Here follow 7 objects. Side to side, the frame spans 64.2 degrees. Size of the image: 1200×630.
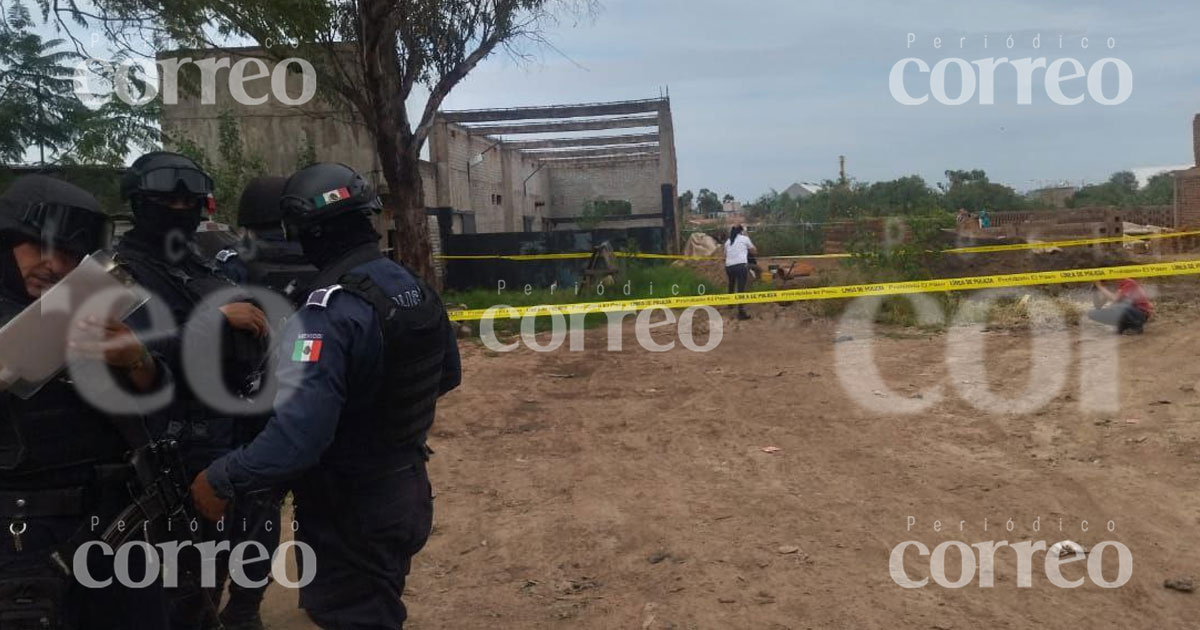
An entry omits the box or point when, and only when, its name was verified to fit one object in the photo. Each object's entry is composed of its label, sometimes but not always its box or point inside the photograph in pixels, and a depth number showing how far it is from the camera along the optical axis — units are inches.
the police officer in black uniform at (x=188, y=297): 124.6
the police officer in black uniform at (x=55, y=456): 96.8
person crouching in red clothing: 386.9
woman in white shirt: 576.7
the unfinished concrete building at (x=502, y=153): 709.9
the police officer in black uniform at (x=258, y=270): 148.4
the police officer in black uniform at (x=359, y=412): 101.8
